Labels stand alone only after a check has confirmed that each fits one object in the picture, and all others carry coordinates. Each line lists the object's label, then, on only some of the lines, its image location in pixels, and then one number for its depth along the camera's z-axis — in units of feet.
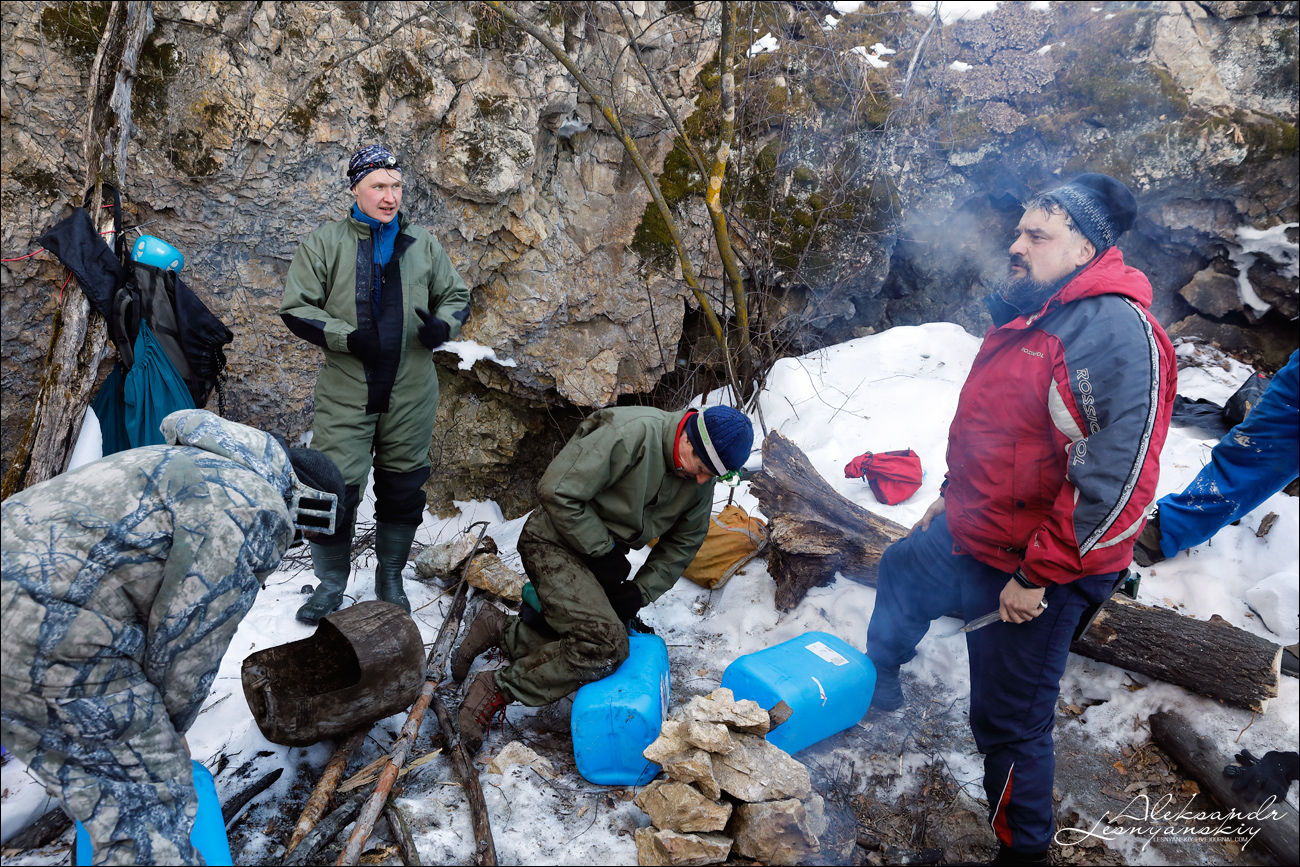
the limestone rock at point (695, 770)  7.55
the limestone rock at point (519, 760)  8.67
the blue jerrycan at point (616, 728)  8.39
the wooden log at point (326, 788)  7.45
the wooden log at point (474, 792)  7.39
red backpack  13.76
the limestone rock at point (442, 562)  13.24
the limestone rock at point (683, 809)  7.38
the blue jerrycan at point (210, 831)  6.06
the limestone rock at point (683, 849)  7.19
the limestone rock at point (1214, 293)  19.98
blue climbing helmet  10.59
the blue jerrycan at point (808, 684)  8.84
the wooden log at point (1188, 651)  9.09
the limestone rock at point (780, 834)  7.32
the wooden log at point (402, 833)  7.20
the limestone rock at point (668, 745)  7.80
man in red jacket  6.59
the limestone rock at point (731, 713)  8.02
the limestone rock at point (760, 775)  7.61
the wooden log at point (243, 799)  7.56
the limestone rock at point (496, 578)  12.46
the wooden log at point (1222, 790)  7.73
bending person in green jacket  9.03
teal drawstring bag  10.31
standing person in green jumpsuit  10.23
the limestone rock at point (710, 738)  7.66
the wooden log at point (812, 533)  11.68
